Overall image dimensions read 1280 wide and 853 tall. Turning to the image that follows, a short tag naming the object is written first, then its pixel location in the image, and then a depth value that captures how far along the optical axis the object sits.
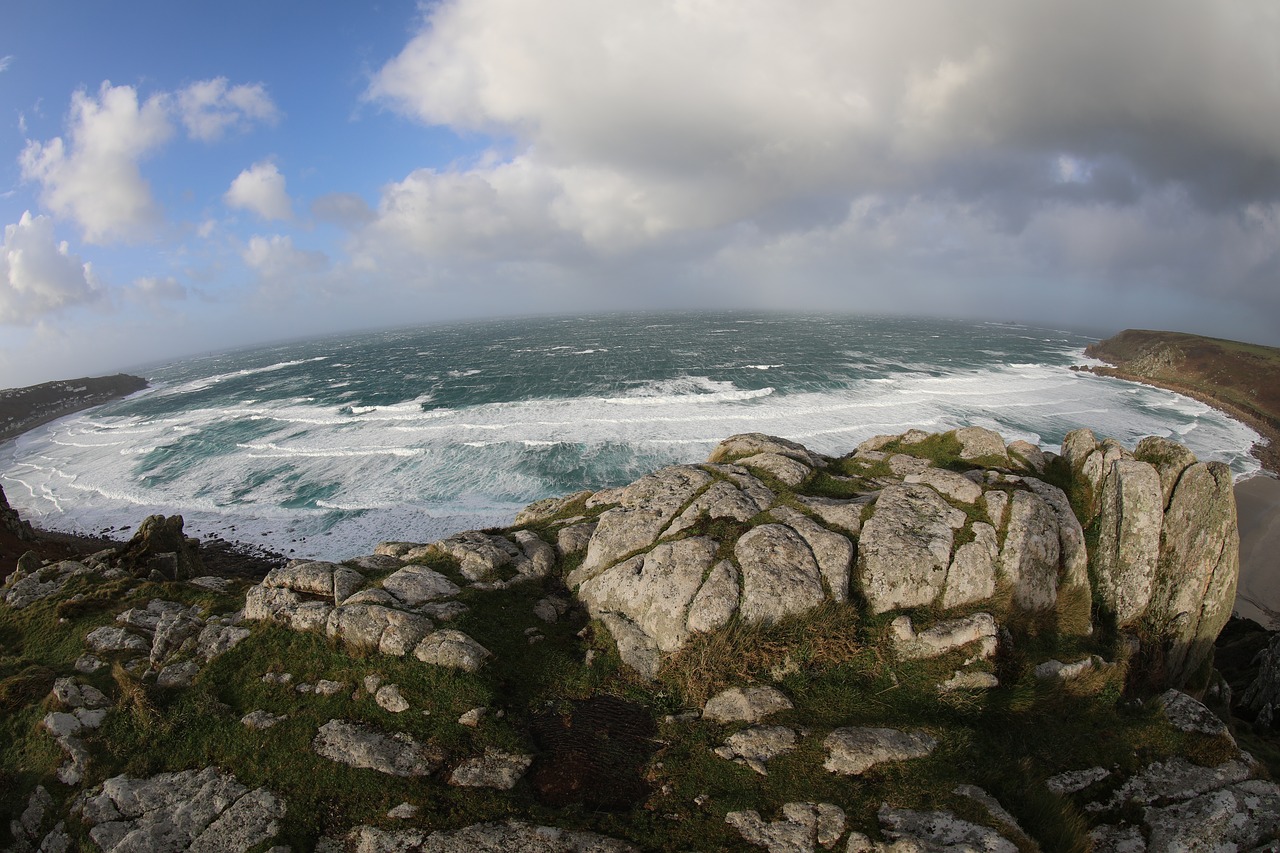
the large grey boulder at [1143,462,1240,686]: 12.99
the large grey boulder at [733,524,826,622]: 10.48
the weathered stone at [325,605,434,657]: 10.20
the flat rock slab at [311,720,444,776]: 8.09
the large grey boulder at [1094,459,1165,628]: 12.60
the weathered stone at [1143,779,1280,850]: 7.38
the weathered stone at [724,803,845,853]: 6.58
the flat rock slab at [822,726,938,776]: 7.59
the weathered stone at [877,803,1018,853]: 6.26
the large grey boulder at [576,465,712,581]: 13.05
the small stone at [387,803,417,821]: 7.32
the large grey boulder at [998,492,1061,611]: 10.98
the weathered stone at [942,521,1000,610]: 10.66
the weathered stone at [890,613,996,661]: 9.73
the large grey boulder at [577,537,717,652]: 10.84
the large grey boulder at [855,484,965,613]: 10.73
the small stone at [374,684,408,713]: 9.07
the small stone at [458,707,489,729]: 8.81
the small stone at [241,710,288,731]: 9.00
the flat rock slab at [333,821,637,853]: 6.79
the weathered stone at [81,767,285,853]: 7.30
